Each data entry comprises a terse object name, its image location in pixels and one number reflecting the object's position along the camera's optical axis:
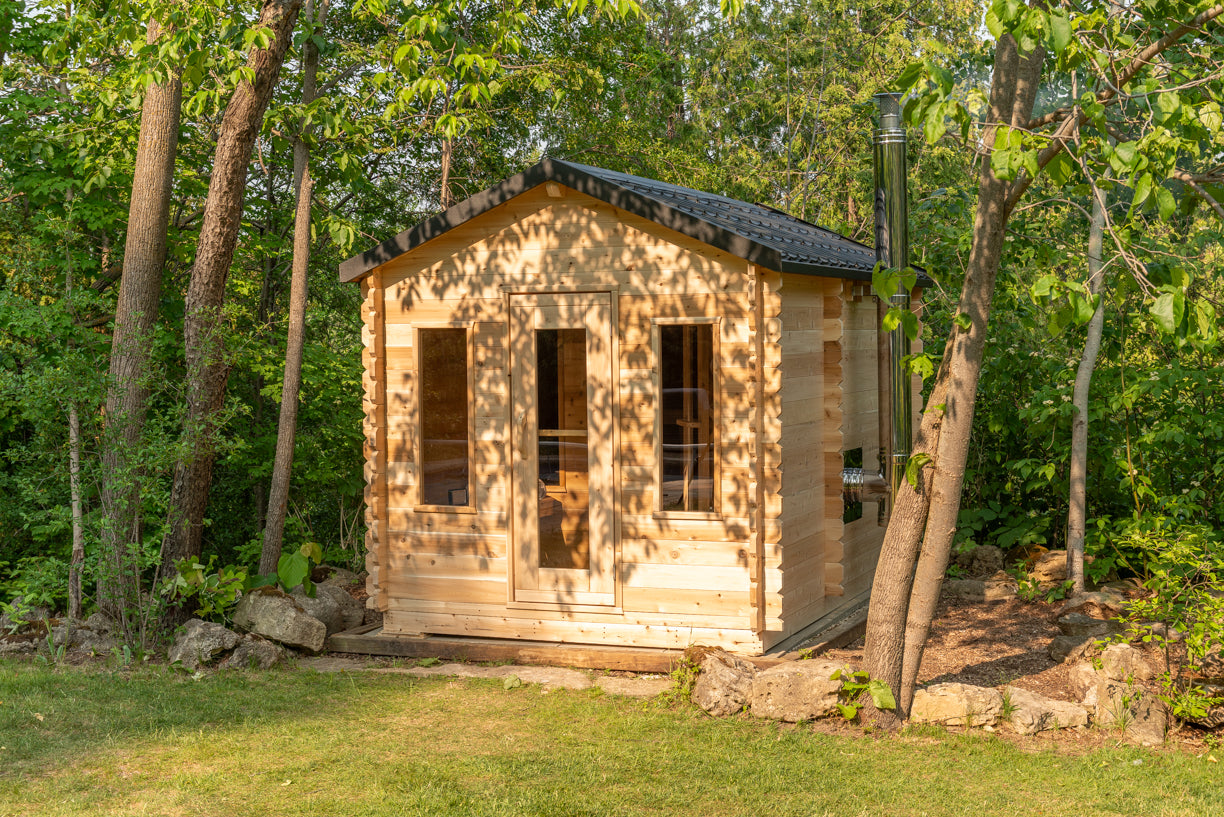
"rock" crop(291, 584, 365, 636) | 8.62
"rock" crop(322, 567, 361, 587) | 10.24
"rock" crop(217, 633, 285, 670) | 7.75
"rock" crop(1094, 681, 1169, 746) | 5.92
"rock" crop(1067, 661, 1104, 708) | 6.44
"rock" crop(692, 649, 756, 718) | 6.43
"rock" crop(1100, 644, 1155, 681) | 6.38
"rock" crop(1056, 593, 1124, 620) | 8.73
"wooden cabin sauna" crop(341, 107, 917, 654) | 7.41
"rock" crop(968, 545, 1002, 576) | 10.88
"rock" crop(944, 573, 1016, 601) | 10.05
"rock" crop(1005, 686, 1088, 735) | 6.05
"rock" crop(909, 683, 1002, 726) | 6.14
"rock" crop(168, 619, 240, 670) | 7.73
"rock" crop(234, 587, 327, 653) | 8.07
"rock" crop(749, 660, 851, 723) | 6.24
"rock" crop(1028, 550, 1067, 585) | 10.30
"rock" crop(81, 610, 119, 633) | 8.43
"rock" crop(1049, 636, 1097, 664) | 7.61
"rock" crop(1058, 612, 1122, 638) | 8.18
